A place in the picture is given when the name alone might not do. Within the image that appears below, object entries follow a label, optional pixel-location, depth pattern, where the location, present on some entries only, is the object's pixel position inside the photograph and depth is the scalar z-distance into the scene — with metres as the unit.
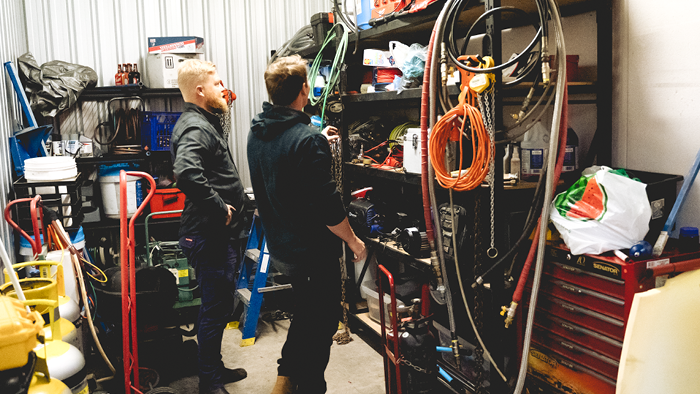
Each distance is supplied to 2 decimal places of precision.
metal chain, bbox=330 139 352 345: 3.90
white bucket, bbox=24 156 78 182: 3.56
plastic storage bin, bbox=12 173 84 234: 3.55
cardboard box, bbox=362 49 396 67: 3.44
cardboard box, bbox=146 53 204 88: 4.66
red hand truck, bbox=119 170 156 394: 2.65
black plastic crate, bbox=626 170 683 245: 2.37
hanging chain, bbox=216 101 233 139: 4.75
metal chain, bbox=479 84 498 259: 2.43
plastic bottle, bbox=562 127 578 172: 2.84
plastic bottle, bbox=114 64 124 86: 4.69
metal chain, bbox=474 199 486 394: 2.59
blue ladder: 3.88
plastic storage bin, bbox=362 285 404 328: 3.67
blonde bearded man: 2.93
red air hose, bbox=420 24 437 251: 2.64
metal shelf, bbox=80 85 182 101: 4.56
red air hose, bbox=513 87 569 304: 2.31
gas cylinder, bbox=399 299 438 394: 2.59
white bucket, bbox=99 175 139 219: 4.50
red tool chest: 2.14
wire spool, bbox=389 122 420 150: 3.72
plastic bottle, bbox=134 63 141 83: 4.70
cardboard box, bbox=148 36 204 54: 4.68
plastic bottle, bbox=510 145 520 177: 3.05
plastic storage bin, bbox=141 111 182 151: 4.60
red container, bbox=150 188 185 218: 4.58
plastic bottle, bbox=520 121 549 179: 2.80
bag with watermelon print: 2.20
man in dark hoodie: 2.43
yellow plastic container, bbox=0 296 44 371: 1.53
